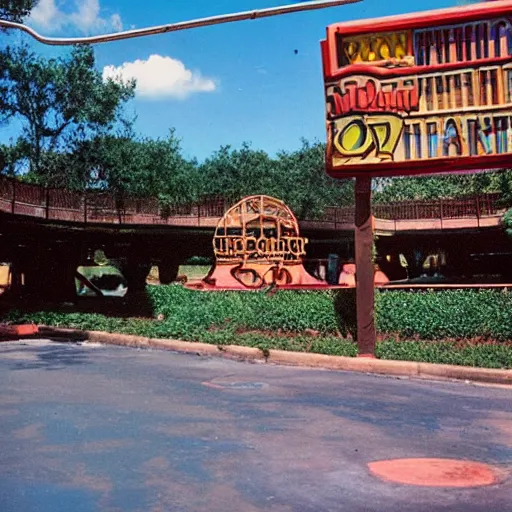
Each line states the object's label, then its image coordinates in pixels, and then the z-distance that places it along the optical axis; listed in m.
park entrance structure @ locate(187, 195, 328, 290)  21.75
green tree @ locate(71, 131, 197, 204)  44.41
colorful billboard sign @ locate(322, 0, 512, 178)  11.81
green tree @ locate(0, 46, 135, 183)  42.41
